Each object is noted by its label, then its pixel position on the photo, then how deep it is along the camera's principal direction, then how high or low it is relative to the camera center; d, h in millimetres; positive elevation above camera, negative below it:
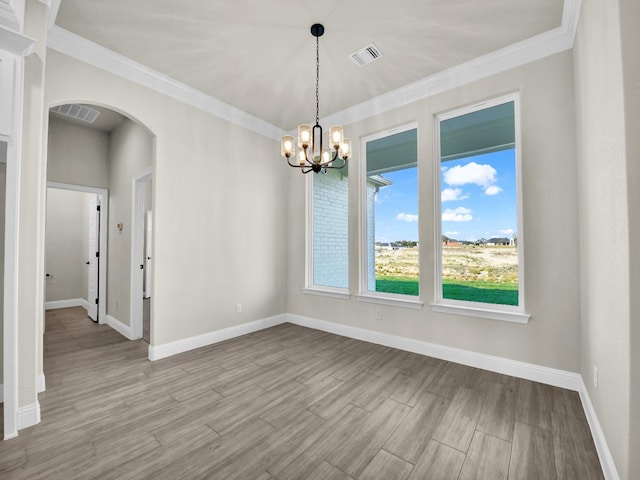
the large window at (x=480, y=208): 3031 +419
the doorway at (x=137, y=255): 4078 -123
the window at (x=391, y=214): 3736 +430
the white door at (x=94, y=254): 4969 -137
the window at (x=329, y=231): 4418 +240
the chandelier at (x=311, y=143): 2635 +962
